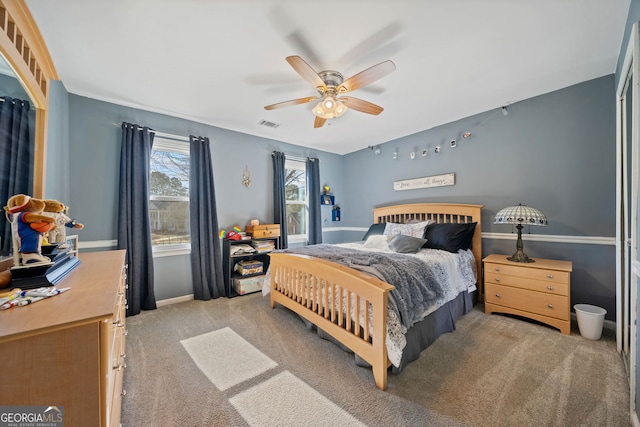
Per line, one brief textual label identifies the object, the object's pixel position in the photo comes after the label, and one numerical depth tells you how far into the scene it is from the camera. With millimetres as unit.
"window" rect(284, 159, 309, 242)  4512
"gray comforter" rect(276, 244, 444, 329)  1810
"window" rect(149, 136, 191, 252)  3193
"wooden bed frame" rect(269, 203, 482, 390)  1639
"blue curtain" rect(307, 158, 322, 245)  4633
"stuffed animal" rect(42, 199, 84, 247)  1305
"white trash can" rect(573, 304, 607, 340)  2152
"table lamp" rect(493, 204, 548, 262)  2486
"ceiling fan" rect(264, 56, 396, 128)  1824
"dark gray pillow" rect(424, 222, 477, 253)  2953
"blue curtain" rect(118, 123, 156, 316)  2799
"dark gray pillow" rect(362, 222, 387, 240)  3854
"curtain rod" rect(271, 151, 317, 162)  4395
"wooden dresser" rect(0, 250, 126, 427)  684
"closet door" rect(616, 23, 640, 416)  1620
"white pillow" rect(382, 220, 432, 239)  3285
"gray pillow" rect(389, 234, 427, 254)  2883
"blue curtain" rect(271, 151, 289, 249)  4109
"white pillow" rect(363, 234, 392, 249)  3314
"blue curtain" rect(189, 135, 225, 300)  3301
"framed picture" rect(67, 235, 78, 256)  2102
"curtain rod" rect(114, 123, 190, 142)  3123
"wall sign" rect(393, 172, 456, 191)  3549
